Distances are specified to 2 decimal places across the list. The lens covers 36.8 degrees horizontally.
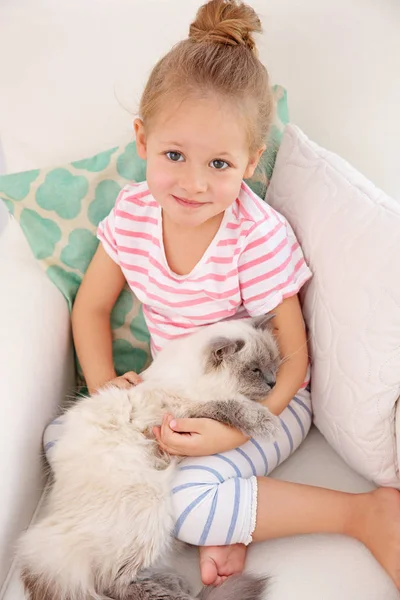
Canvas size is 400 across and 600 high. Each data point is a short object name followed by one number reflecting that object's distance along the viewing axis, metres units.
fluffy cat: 0.88
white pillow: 0.97
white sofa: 1.12
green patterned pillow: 1.21
